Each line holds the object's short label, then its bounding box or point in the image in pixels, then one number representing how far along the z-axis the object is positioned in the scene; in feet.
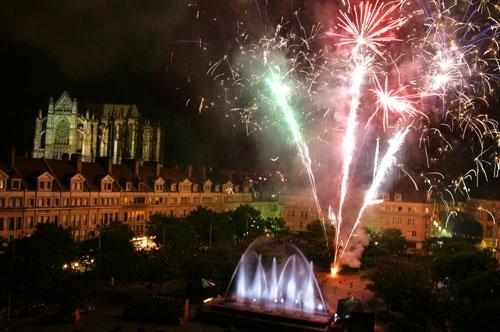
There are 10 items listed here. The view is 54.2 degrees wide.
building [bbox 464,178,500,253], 259.19
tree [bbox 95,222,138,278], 145.59
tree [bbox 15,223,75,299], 118.83
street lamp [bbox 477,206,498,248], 254.22
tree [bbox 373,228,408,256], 205.46
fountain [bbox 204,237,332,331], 106.73
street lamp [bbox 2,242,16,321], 108.12
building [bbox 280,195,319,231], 321.11
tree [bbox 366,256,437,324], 107.96
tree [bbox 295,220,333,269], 201.20
